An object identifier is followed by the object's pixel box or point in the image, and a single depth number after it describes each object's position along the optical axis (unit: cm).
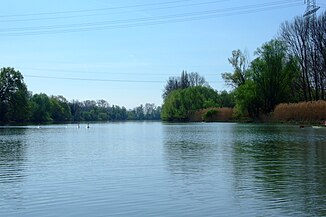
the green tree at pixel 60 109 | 16638
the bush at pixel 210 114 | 10869
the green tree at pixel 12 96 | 10775
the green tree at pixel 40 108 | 14170
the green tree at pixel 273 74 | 8425
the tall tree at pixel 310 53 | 7262
